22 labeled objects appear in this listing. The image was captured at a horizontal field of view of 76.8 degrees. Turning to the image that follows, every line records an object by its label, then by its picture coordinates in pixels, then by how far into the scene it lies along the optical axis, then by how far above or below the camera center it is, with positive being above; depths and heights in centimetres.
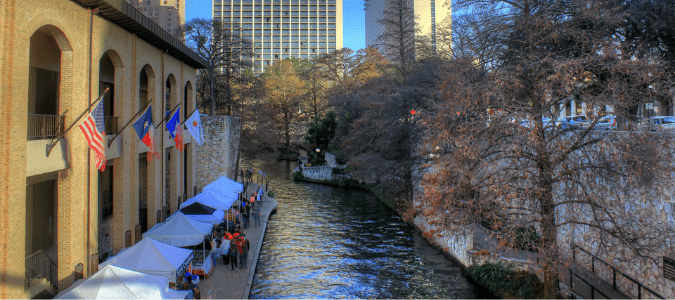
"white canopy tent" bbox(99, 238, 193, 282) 1175 -296
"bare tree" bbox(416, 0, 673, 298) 984 +44
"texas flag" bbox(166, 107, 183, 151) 1689 +106
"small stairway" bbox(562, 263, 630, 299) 1187 -394
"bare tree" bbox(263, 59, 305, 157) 6272 +822
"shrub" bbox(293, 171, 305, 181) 4662 -247
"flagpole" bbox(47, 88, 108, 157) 1076 +43
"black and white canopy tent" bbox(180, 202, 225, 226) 1817 -258
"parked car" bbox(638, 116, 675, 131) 1206 +93
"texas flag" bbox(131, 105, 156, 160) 1361 +88
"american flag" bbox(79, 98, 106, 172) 1078 +64
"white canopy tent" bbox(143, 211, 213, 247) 1526 -285
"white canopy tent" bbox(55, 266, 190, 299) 902 -288
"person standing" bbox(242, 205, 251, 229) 2334 -344
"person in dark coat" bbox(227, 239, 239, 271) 1597 -384
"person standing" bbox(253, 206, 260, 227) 2386 -355
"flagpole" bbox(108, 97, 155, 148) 1385 +53
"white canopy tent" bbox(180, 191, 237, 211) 2027 -225
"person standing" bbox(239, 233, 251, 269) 1630 -391
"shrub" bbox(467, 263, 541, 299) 1393 -447
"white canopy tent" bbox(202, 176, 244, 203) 2214 -184
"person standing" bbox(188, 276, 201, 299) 1233 -394
